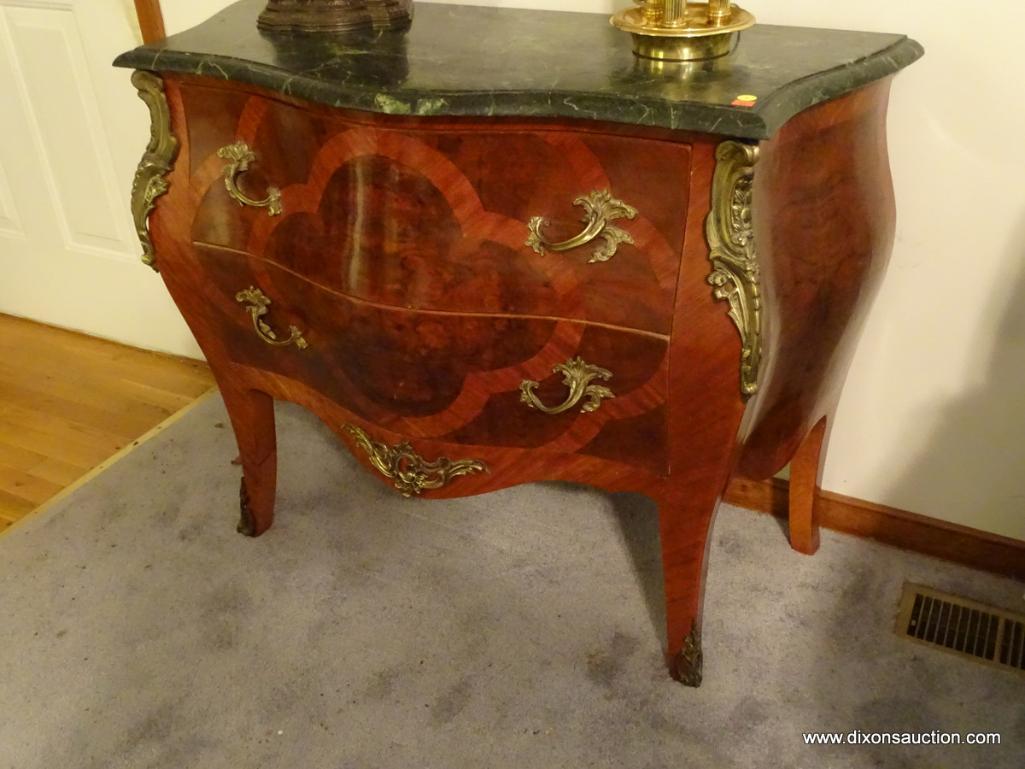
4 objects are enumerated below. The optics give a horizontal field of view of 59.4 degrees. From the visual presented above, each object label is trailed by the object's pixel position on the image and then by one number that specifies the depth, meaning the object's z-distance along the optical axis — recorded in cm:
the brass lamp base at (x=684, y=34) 99
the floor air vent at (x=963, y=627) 135
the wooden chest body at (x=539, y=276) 96
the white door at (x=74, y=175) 190
